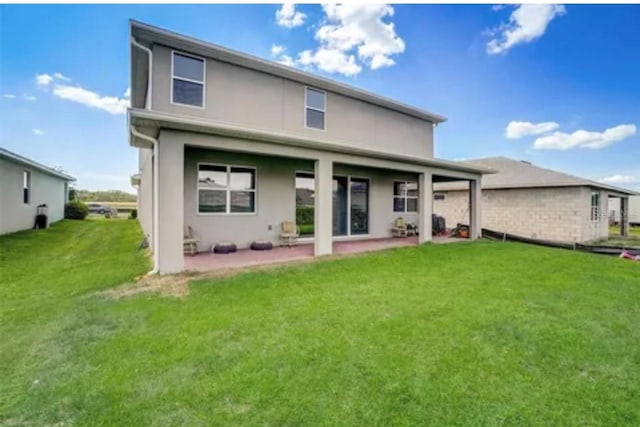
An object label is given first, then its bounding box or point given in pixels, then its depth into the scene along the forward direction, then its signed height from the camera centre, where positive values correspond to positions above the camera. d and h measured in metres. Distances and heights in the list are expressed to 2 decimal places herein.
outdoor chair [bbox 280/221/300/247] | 10.16 -0.72
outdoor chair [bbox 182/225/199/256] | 8.57 -0.91
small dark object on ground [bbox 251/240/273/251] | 9.59 -1.05
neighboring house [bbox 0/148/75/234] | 12.23 +0.85
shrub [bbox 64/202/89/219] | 22.39 -0.07
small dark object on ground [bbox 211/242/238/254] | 8.87 -1.04
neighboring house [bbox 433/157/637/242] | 14.26 +0.50
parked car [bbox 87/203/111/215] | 32.20 +0.04
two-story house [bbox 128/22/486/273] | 6.50 +1.64
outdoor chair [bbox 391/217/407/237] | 13.43 -0.67
